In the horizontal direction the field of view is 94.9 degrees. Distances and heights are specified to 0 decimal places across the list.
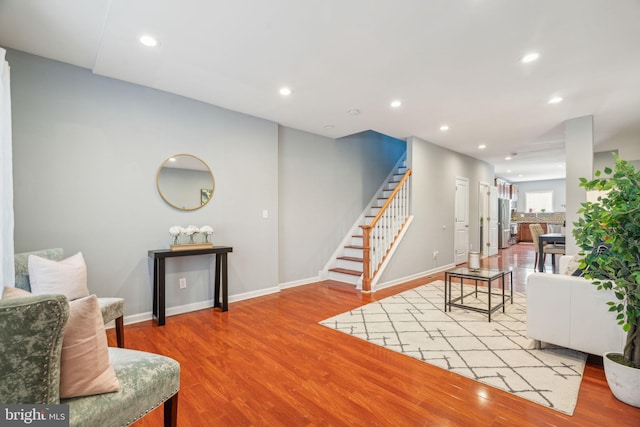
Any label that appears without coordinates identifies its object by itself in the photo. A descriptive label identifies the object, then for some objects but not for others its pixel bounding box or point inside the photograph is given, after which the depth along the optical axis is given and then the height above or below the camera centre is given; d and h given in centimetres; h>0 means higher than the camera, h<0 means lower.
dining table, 530 -49
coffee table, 321 -71
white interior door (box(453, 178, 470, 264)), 672 -22
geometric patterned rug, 204 -119
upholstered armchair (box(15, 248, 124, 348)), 218 -58
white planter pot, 179 -105
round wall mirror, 346 +35
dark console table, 315 -69
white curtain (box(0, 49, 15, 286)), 194 +17
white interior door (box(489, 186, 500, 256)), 826 -22
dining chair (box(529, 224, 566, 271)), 573 -68
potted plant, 179 -22
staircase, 487 -64
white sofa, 220 -81
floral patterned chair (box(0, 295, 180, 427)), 88 -49
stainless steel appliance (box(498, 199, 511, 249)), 994 -35
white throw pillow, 214 -51
